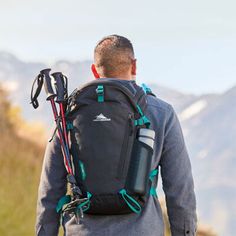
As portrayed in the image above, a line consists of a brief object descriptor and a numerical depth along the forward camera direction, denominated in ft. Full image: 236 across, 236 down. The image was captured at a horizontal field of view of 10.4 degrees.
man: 22.90
